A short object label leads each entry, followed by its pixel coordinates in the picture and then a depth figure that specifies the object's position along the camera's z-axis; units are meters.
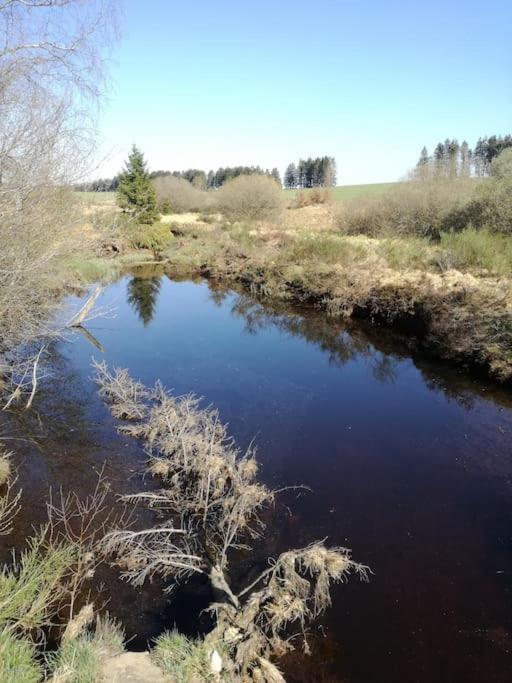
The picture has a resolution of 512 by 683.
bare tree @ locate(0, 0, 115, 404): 5.66
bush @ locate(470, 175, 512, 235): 18.69
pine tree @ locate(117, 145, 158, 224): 33.47
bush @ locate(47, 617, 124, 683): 3.67
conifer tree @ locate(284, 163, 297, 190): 90.43
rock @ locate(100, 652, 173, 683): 3.98
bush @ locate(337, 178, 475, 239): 22.95
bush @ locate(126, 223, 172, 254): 31.27
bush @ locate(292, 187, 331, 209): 45.31
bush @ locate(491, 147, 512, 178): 20.34
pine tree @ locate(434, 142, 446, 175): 27.93
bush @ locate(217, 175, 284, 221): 35.22
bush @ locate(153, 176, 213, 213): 46.72
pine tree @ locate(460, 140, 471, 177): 27.90
